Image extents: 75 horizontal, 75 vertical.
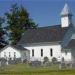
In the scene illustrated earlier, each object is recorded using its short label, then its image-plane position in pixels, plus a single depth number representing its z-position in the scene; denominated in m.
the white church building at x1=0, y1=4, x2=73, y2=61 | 72.69
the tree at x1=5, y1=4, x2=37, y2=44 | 93.50
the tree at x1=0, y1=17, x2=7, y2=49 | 97.56
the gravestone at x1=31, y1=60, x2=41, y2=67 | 50.87
